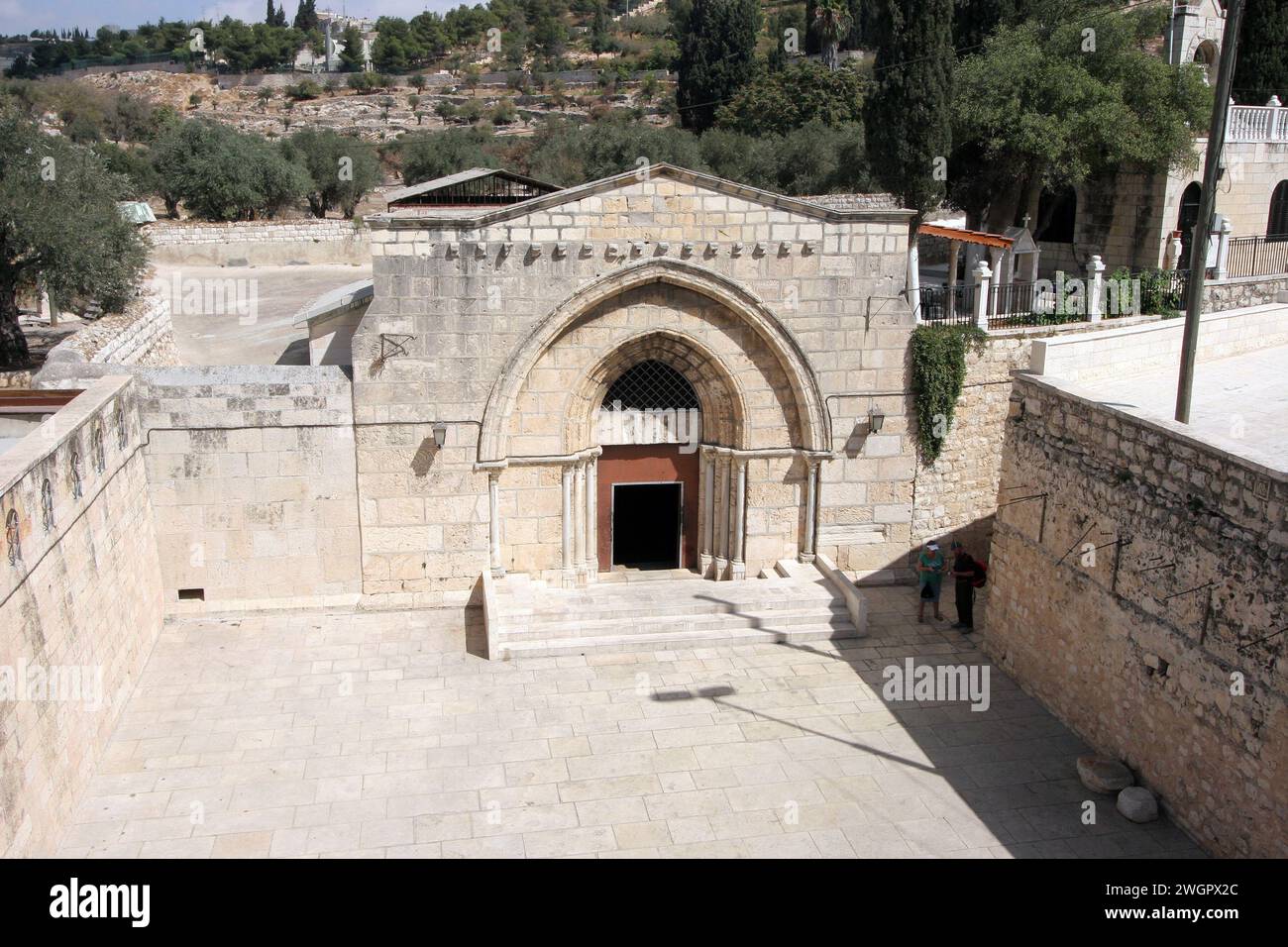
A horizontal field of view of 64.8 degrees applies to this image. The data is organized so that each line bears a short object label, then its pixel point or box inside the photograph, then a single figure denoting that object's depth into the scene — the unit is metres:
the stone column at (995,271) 17.61
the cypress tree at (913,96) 20.11
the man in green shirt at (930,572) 13.67
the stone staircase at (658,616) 13.20
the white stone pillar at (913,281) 16.56
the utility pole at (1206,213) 8.91
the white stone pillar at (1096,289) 17.27
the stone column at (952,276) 16.32
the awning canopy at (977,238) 16.91
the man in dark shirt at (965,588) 13.68
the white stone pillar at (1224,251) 19.20
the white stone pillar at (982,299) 15.77
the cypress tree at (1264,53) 24.38
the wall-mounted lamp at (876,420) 14.54
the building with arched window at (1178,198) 20.94
